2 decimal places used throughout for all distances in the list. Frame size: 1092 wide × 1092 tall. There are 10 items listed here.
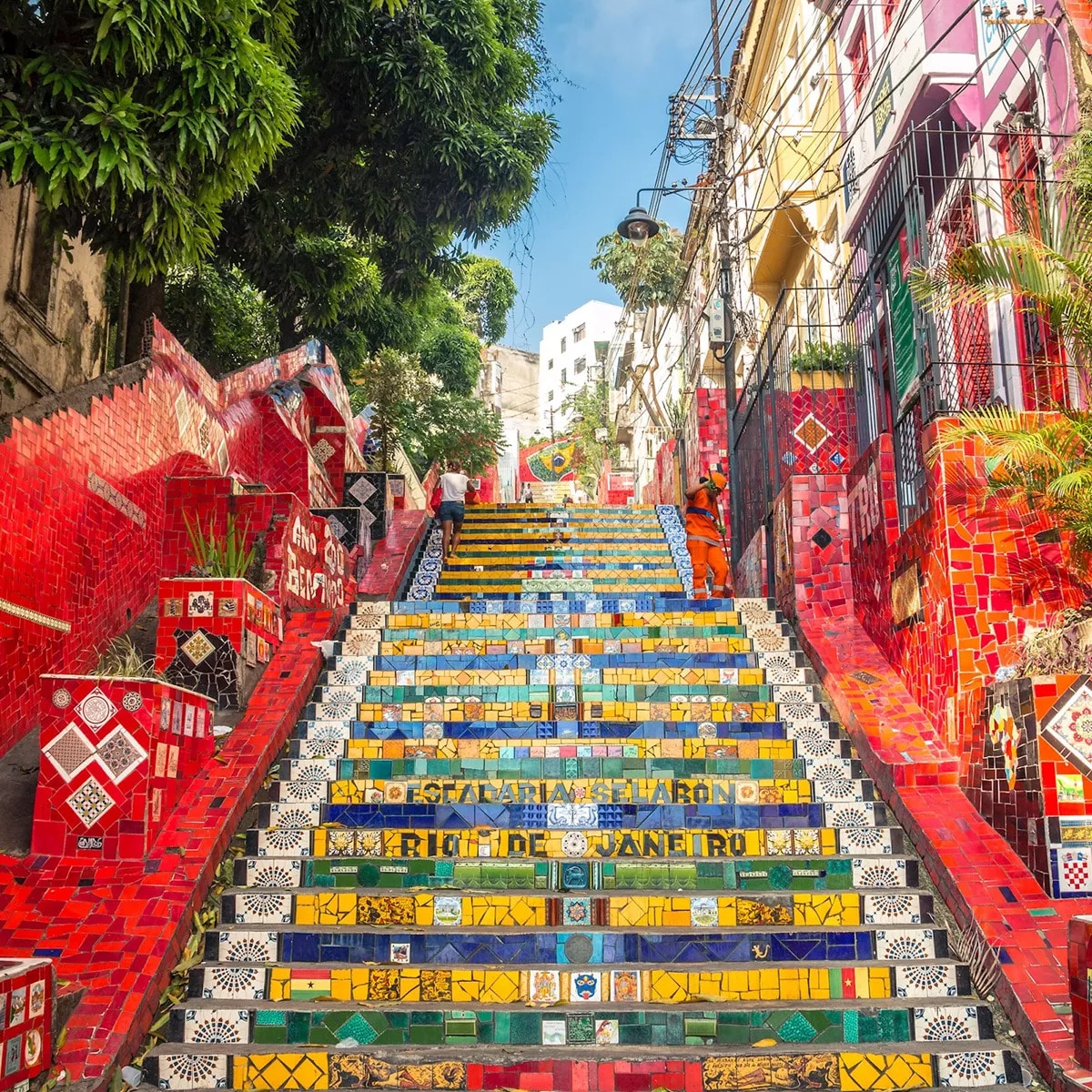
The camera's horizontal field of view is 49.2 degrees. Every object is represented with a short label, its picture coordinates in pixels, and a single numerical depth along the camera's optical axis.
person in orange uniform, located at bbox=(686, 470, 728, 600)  10.85
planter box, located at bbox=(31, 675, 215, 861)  5.94
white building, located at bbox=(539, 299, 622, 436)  70.44
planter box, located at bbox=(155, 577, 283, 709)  7.70
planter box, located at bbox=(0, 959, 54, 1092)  4.25
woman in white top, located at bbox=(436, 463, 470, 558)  13.66
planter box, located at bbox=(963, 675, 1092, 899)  5.46
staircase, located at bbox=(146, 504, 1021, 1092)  4.86
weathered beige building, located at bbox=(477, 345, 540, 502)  62.41
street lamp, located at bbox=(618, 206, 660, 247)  15.52
